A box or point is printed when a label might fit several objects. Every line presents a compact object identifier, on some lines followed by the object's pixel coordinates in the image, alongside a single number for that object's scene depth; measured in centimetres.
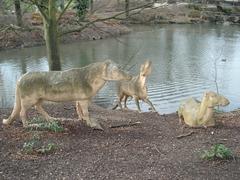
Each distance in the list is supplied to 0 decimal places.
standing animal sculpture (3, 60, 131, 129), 782
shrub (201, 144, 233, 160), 668
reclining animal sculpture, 891
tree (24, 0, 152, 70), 1291
